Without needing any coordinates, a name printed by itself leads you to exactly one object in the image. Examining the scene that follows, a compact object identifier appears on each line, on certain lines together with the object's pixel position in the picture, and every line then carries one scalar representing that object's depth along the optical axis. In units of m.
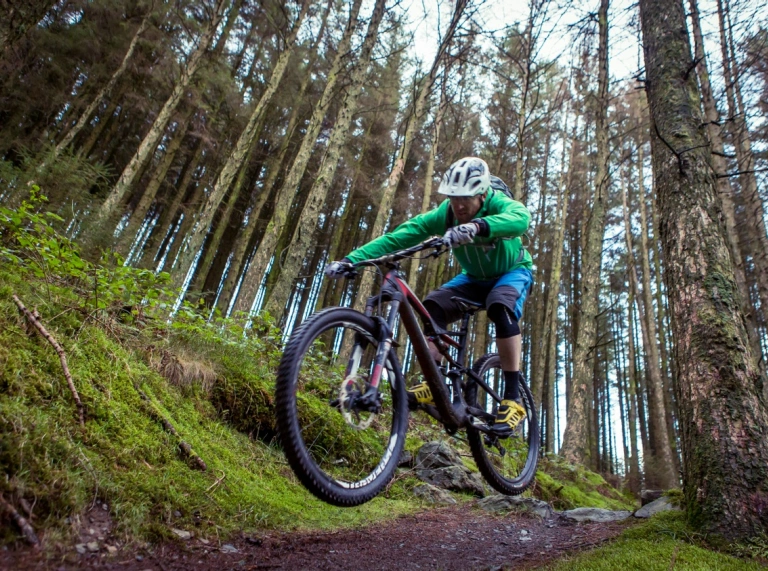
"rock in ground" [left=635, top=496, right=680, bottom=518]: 4.06
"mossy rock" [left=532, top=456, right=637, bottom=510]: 6.30
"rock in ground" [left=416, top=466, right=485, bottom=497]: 5.15
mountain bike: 2.01
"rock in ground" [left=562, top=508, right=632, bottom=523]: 4.70
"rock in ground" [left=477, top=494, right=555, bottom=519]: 4.71
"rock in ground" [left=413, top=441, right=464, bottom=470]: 5.40
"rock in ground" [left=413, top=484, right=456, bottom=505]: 4.58
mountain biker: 2.83
